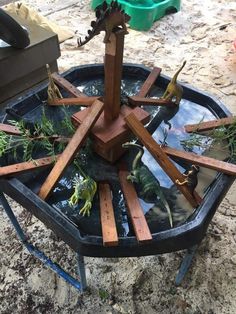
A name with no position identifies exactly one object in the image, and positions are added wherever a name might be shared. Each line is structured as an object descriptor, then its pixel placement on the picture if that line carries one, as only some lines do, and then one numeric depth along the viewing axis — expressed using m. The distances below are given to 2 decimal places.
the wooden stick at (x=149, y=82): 1.20
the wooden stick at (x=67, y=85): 1.19
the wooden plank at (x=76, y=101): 1.12
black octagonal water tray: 0.84
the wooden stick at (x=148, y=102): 1.10
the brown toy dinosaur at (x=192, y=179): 0.89
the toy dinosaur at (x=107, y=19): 0.77
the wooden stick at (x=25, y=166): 0.93
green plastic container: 2.60
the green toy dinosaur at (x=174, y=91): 1.15
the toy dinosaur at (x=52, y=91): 1.15
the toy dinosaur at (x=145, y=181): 0.94
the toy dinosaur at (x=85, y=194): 0.91
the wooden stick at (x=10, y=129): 1.06
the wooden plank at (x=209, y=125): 1.10
